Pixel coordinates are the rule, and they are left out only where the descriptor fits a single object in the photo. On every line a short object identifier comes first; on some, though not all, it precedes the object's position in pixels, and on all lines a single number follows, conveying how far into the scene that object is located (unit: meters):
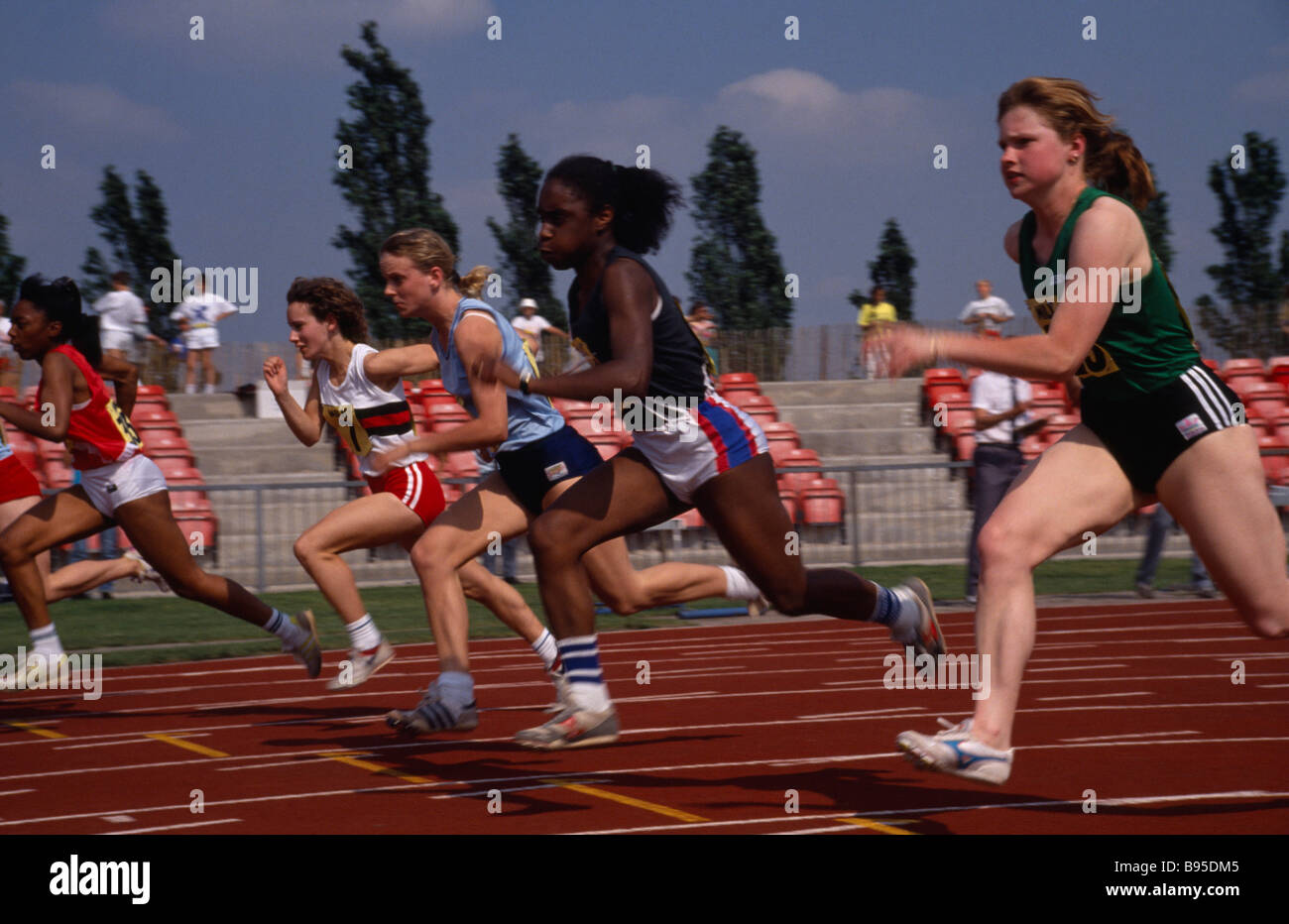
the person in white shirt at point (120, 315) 19.16
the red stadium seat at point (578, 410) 17.67
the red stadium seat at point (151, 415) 18.78
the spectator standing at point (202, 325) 22.06
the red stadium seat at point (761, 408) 20.16
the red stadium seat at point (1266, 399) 20.17
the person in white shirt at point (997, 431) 12.41
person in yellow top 23.19
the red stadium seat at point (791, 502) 16.11
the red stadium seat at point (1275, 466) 15.85
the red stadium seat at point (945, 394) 21.50
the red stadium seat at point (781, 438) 18.81
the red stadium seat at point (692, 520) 16.52
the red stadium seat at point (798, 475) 16.22
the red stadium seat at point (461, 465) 17.30
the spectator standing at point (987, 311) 20.81
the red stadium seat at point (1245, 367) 21.44
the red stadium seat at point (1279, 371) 21.19
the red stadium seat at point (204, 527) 15.39
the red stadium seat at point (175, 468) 17.52
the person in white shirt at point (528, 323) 21.31
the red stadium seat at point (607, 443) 17.39
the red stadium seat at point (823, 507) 16.36
